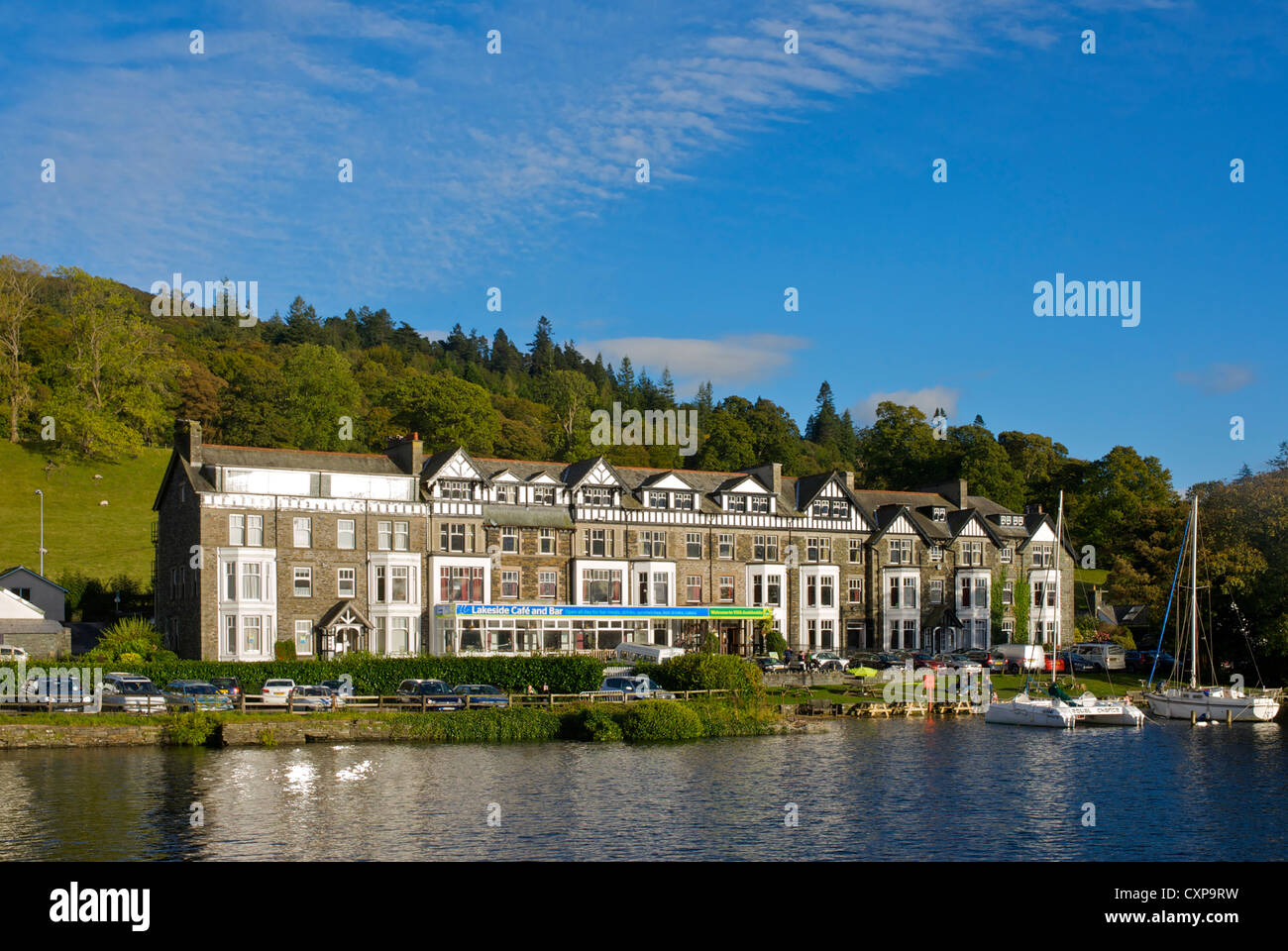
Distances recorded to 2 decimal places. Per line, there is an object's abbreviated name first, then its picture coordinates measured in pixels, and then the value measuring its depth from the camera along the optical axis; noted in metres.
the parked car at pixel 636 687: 49.75
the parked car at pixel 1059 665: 69.88
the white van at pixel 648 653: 59.62
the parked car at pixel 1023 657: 69.19
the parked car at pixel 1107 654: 71.44
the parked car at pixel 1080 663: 71.00
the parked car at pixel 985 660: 70.19
